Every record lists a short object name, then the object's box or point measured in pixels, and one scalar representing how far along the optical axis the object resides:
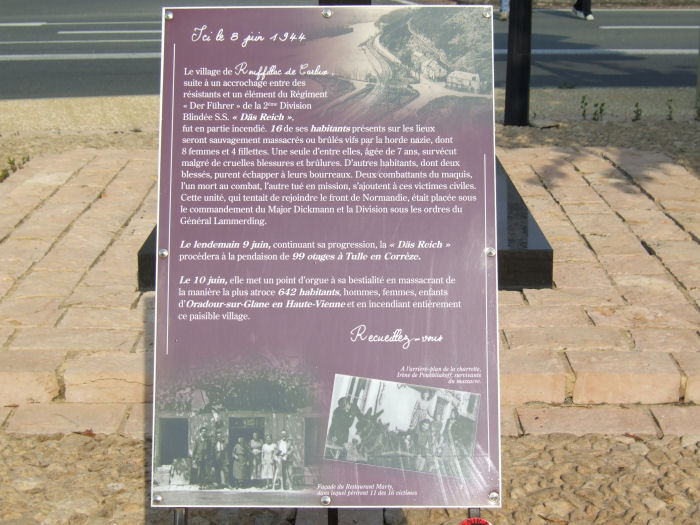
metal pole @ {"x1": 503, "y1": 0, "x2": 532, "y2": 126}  8.74
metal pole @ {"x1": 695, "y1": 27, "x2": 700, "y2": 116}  9.41
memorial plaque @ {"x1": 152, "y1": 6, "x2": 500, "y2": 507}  2.84
